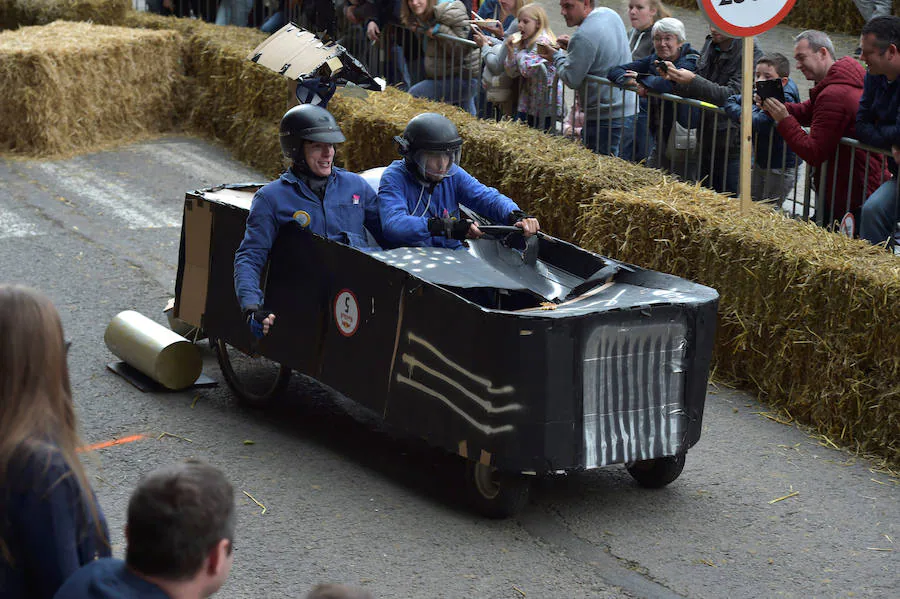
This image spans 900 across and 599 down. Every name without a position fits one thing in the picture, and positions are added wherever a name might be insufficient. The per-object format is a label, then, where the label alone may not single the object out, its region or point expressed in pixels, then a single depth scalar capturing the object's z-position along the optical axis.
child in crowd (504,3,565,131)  11.23
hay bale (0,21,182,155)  14.27
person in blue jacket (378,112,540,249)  7.21
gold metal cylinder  8.06
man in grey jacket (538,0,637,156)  10.66
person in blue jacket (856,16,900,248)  8.11
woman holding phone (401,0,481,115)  12.90
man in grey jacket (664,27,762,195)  9.79
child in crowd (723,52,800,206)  9.27
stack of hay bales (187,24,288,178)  14.09
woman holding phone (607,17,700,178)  10.18
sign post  8.31
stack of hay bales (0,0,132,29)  17.30
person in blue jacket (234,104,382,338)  7.21
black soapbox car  5.98
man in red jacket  8.59
